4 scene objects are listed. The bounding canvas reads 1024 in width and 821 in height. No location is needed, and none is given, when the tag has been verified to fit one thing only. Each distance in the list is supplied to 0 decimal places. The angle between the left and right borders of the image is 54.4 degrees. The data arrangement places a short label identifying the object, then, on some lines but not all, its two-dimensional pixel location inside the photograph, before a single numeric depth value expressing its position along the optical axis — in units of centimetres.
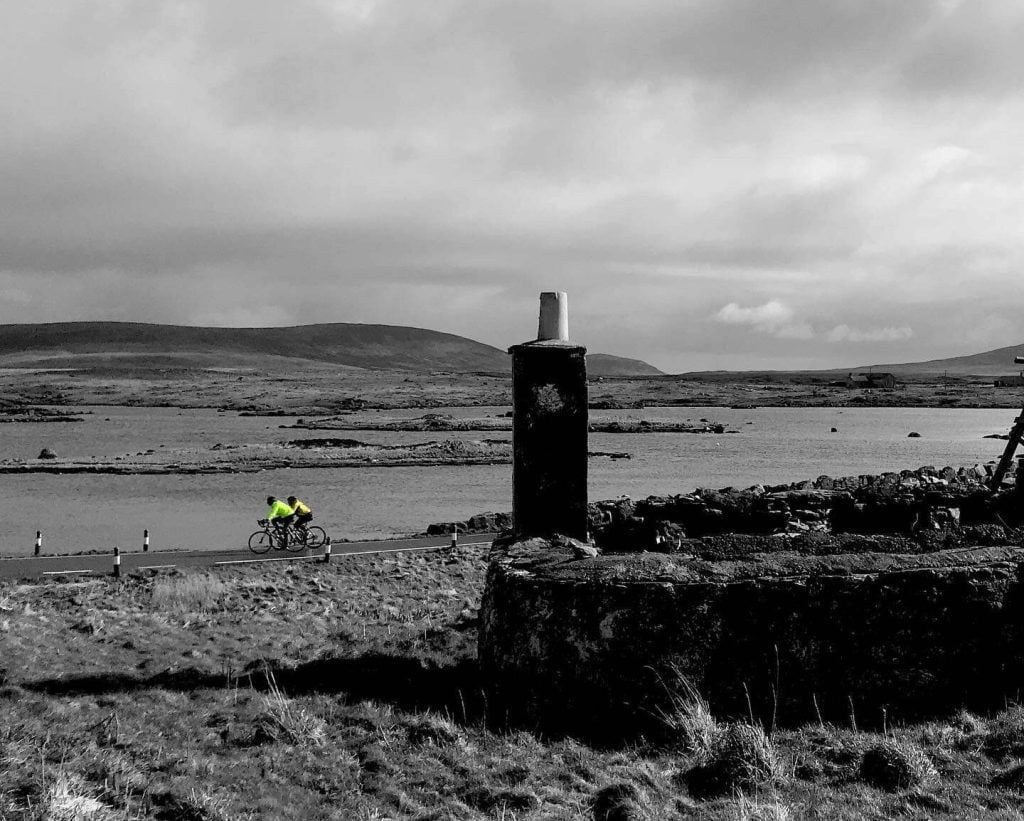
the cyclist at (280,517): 2627
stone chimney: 1109
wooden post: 1955
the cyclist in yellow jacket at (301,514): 2636
